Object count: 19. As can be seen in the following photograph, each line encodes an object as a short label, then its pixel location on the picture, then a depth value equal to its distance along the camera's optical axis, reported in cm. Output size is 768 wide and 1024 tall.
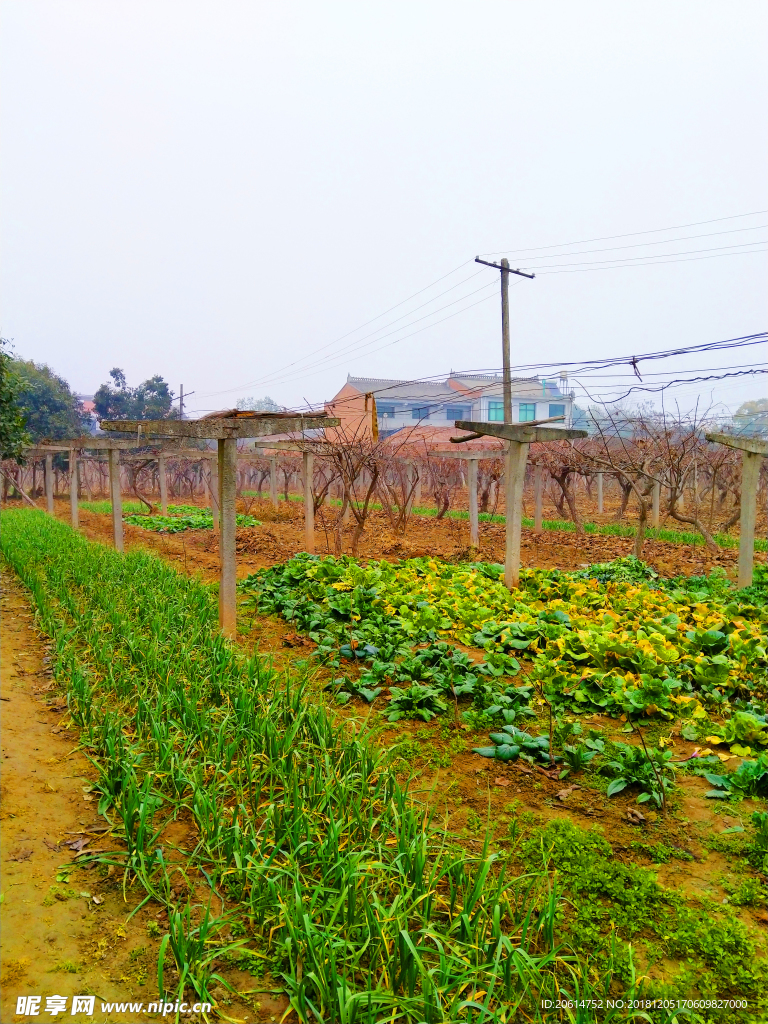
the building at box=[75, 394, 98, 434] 4283
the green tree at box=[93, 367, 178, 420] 3725
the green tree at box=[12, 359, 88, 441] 2938
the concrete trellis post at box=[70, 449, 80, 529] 1555
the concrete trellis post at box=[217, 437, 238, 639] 644
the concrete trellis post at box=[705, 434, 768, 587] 813
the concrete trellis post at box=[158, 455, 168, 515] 1866
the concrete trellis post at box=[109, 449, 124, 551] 1134
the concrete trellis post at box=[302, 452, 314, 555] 1212
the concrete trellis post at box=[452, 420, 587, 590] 830
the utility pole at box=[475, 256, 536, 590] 855
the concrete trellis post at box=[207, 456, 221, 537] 1600
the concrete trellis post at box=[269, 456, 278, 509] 2085
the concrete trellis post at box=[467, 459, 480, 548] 1203
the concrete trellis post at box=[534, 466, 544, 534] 1599
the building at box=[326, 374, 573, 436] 3853
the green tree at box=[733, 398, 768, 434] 4686
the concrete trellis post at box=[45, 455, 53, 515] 1923
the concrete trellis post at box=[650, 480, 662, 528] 1555
